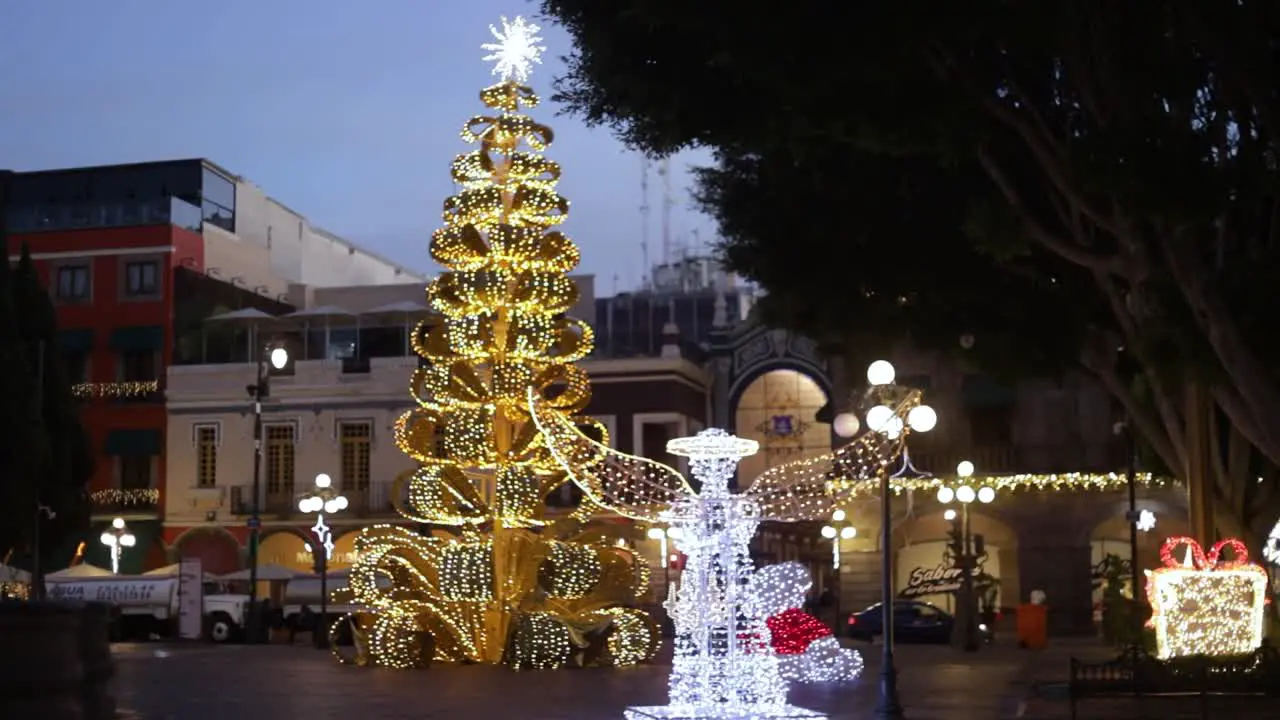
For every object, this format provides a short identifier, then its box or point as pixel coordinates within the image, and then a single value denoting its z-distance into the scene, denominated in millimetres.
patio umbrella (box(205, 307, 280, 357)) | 50625
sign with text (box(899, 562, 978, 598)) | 46119
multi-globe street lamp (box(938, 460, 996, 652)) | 36844
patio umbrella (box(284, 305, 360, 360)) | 51469
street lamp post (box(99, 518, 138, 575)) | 48688
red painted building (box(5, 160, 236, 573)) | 51000
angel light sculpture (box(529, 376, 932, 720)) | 16953
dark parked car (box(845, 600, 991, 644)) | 40844
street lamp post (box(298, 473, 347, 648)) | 37656
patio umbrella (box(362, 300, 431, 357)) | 51188
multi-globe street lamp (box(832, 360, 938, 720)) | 17984
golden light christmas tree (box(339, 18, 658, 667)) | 26781
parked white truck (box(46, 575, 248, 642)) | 42406
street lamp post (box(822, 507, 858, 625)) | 42719
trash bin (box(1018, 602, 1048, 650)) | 37281
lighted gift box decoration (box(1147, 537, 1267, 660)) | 20797
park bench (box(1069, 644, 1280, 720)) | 18641
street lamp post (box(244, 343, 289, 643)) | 37094
